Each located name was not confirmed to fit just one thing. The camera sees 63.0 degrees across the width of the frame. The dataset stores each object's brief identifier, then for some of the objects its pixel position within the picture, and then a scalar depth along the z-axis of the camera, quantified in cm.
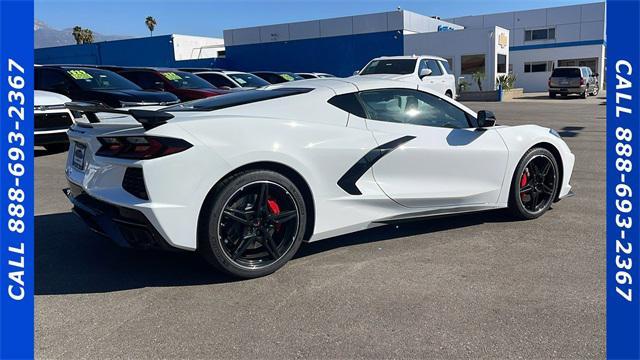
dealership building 3158
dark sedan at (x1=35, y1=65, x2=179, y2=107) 892
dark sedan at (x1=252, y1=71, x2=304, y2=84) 1806
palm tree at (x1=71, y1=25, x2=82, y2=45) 7050
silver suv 2680
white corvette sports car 326
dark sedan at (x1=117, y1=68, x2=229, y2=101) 1154
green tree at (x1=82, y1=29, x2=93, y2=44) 7081
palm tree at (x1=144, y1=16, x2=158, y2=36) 7762
